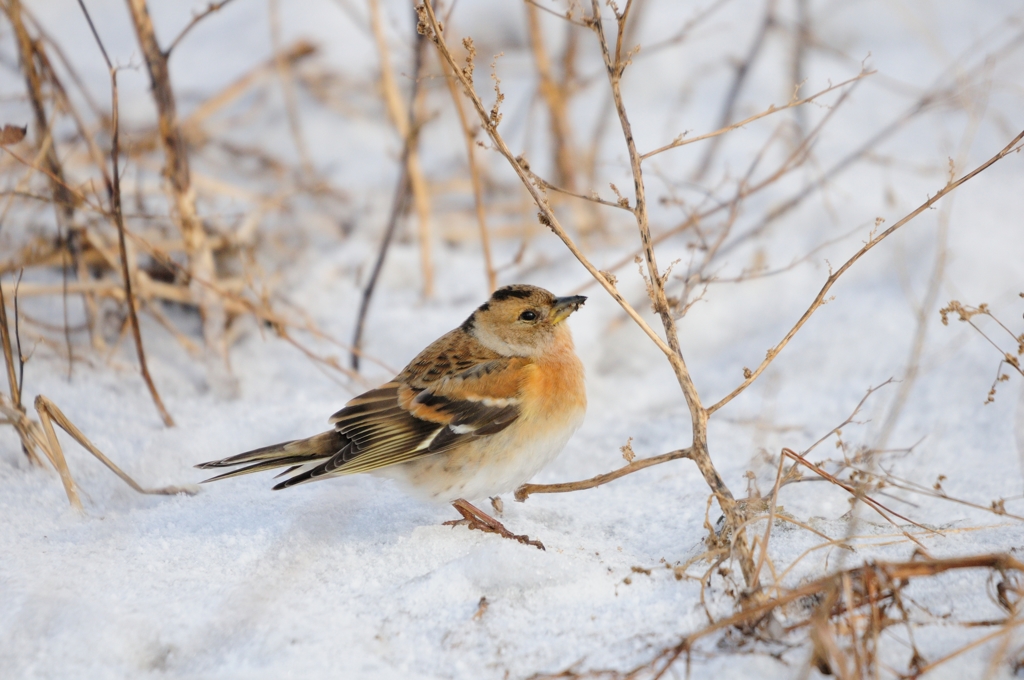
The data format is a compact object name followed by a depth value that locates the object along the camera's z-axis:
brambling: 6.59
